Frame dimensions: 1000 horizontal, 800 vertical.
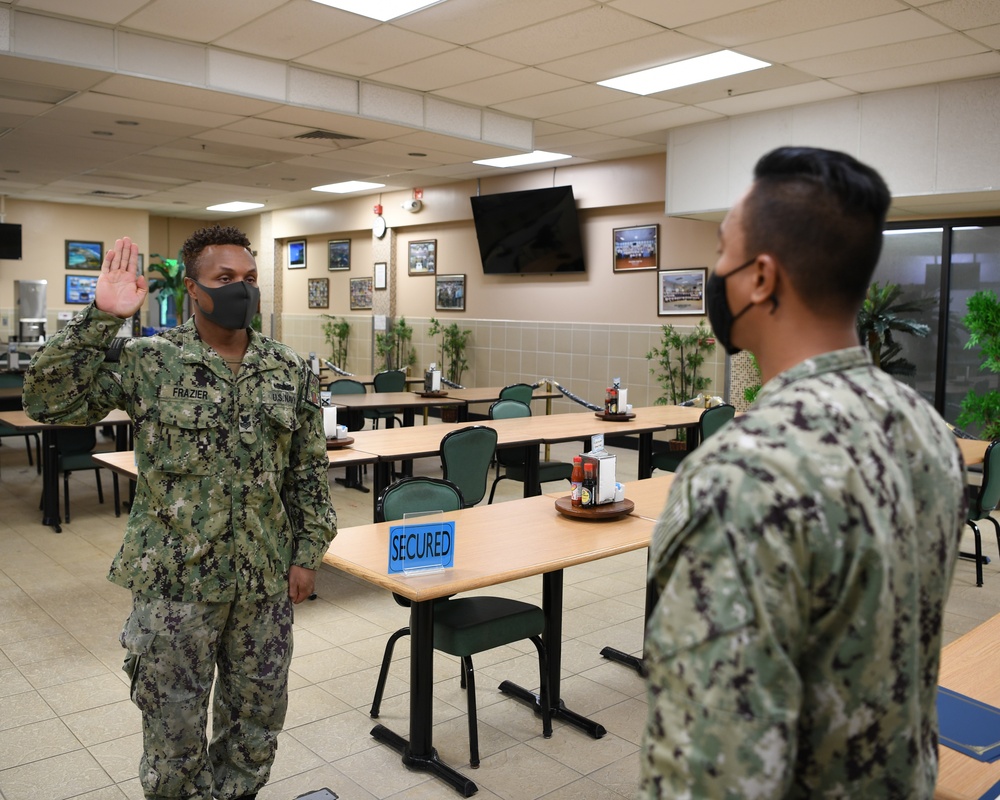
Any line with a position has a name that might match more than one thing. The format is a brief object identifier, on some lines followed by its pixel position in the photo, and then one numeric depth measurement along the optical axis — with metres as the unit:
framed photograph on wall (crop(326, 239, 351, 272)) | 14.43
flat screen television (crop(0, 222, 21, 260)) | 13.52
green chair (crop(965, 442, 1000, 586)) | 4.99
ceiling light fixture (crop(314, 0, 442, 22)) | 5.38
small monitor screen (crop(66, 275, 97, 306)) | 15.09
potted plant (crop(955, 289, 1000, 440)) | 6.83
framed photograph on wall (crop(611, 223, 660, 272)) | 10.13
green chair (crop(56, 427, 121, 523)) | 6.23
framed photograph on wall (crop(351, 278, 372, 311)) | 14.01
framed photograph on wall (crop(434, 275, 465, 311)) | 12.50
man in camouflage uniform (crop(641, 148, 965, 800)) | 0.90
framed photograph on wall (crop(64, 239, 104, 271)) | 15.16
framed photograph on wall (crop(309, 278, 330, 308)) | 14.98
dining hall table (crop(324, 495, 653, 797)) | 2.80
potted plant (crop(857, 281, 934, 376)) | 7.68
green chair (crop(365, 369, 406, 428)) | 9.24
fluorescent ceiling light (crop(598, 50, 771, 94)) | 6.44
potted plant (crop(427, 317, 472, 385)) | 12.31
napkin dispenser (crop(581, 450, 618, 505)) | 3.63
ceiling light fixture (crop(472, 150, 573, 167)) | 10.13
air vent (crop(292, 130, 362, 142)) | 8.27
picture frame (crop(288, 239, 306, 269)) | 15.48
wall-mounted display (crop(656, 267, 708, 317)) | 9.67
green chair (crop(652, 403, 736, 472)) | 6.56
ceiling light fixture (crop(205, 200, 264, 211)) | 14.80
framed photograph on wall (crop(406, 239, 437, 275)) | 12.91
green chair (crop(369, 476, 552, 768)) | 3.05
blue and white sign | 2.79
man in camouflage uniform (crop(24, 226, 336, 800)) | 2.16
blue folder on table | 1.72
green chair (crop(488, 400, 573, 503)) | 6.33
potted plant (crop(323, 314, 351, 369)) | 14.41
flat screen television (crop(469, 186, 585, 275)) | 10.84
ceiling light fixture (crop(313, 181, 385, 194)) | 12.33
